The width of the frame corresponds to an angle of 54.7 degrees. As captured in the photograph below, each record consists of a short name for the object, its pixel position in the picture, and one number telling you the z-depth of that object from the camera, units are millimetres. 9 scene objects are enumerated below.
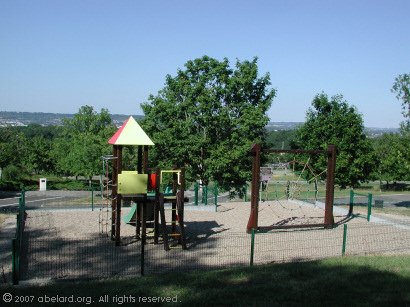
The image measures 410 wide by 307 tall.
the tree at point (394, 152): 20234
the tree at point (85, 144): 31703
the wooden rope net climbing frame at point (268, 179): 12938
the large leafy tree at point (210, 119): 22969
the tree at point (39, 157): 58062
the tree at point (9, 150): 34531
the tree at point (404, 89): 19797
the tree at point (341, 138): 19750
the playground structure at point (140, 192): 11414
